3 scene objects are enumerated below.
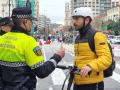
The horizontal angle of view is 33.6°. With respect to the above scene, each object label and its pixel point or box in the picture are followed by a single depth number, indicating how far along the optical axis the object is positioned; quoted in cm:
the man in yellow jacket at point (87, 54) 220
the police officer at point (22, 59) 194
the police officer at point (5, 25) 321
